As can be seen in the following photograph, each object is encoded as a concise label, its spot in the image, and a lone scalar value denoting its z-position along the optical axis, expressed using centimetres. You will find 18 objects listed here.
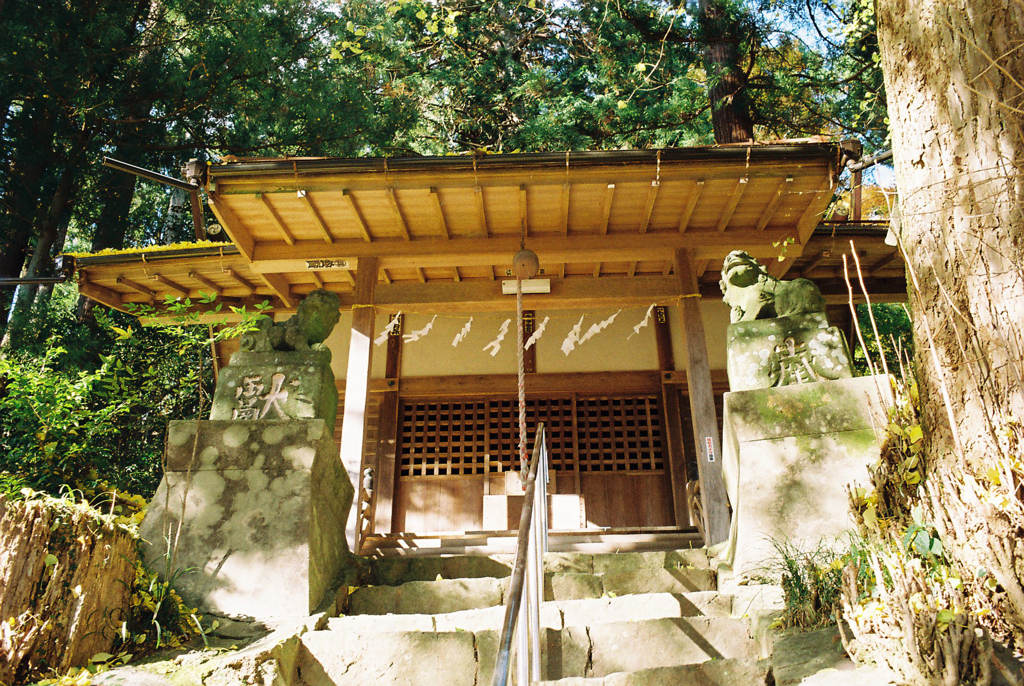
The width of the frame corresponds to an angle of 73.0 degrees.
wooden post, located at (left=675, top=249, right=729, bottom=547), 522
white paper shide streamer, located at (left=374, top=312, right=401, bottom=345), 779
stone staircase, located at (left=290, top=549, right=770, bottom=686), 313
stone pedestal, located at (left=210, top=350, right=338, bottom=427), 434
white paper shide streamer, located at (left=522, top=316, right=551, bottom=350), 814
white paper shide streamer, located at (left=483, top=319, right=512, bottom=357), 823
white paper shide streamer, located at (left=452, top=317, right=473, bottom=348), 827
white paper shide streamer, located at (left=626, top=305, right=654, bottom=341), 820
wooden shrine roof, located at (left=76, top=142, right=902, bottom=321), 554
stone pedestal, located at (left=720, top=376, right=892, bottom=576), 362
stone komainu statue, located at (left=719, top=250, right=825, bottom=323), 431
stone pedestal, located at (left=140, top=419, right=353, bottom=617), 362
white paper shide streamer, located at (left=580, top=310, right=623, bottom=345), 823
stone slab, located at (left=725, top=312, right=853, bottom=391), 407
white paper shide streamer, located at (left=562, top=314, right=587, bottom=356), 818
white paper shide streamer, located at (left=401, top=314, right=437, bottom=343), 830
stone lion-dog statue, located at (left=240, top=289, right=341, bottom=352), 463
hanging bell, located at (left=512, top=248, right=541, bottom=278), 569
